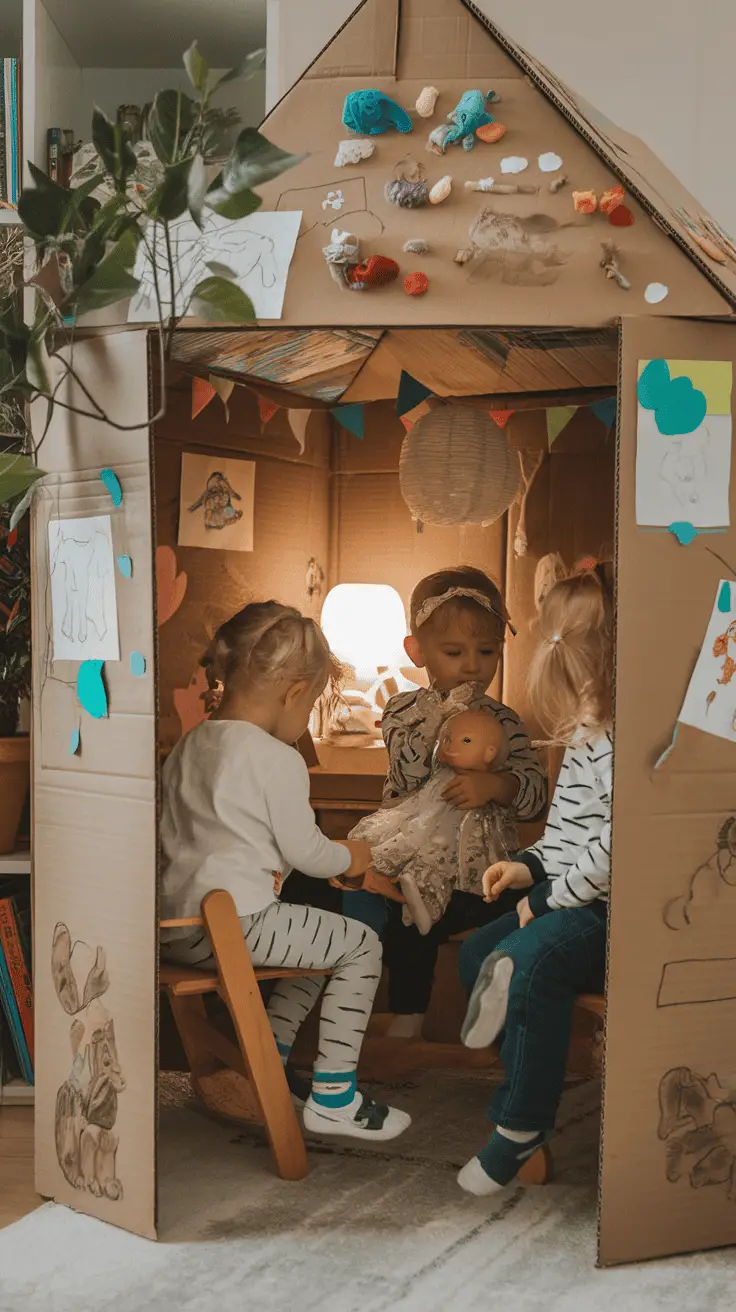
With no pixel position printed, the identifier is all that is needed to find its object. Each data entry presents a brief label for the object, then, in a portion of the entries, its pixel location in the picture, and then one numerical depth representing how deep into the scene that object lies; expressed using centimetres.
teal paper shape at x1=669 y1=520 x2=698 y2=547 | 184
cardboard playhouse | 184
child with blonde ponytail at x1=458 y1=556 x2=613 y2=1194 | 203
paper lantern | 278
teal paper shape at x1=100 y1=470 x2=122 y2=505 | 196
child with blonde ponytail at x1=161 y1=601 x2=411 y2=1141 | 218
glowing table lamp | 305
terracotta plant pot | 253
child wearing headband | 268
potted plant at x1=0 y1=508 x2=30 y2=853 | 248
